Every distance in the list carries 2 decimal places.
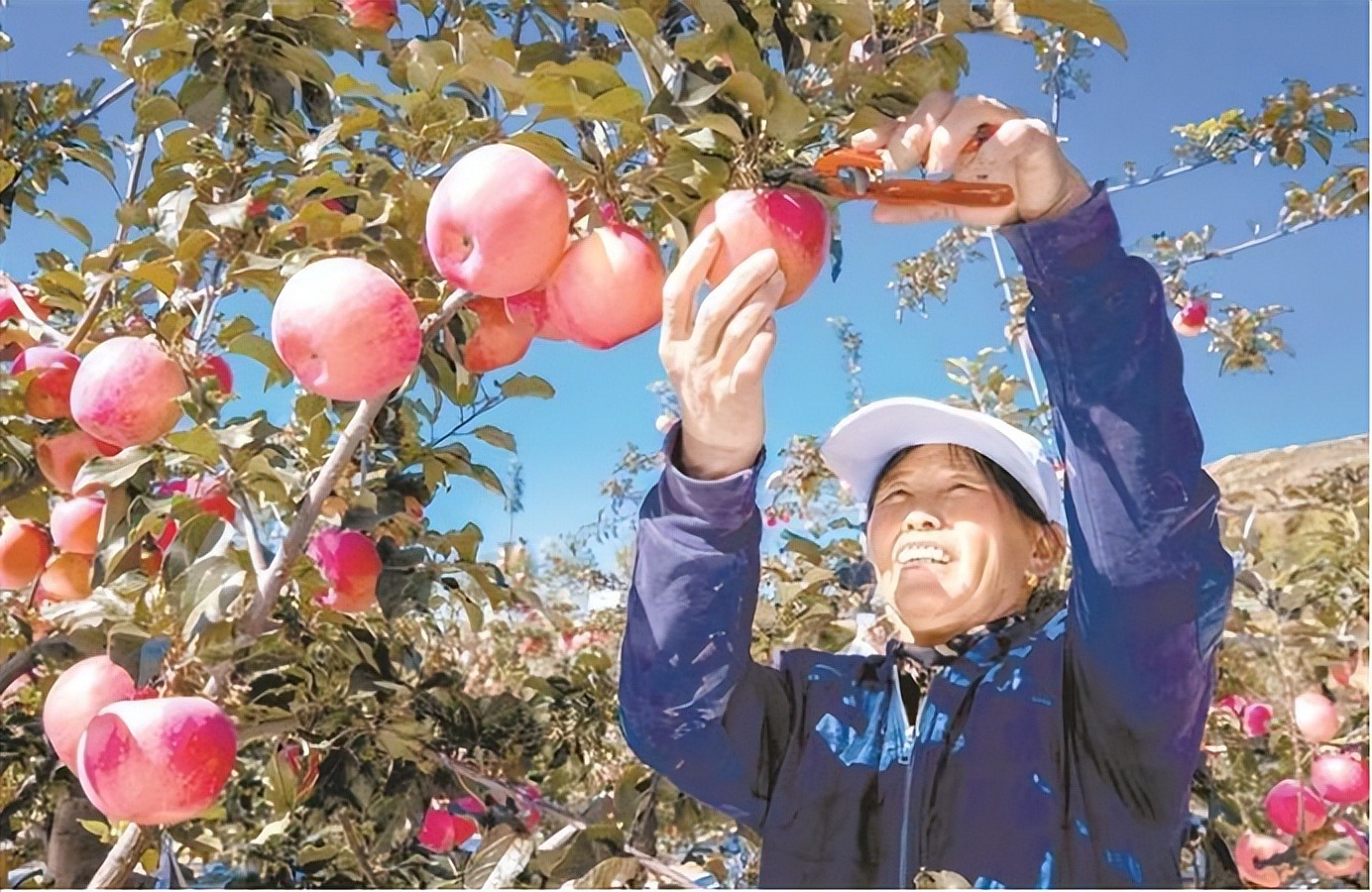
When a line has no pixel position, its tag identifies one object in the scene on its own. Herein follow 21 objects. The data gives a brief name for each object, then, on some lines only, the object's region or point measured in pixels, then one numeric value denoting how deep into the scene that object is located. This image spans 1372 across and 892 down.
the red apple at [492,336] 1.06
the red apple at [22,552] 1.33
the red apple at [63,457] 1.24
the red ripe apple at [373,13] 1.24
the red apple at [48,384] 1.20
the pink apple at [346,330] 0.86
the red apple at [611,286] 0.78
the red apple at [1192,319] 2.41
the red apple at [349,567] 1.22
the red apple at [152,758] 0.95
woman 0.79
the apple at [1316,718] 2.00
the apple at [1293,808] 1.92
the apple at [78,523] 1.30
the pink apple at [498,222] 0.78
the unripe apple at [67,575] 1.35
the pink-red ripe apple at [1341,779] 1.89
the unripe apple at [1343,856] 1.70
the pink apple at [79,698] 1.04
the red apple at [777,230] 0.73
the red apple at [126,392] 1.07
